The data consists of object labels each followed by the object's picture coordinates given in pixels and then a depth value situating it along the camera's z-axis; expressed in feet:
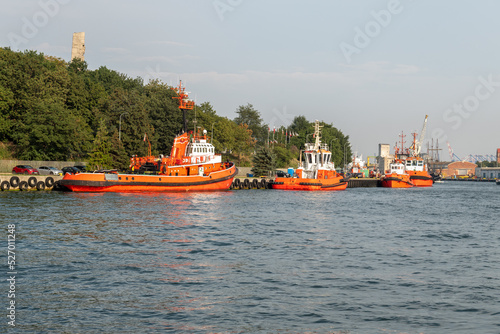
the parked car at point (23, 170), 248.52
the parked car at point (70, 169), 258.74
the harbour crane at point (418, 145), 495.82
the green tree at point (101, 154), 280.51
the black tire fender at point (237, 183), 289.41
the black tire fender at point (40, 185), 215.72
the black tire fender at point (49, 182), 218.79
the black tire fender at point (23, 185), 209.46
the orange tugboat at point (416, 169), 465.47
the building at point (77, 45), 486.79
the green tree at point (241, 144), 450.83
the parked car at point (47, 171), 255.50
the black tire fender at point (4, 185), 205.72
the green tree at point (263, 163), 372.79
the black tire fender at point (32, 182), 213.05
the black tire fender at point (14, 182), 208.13
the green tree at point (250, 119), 582.76
